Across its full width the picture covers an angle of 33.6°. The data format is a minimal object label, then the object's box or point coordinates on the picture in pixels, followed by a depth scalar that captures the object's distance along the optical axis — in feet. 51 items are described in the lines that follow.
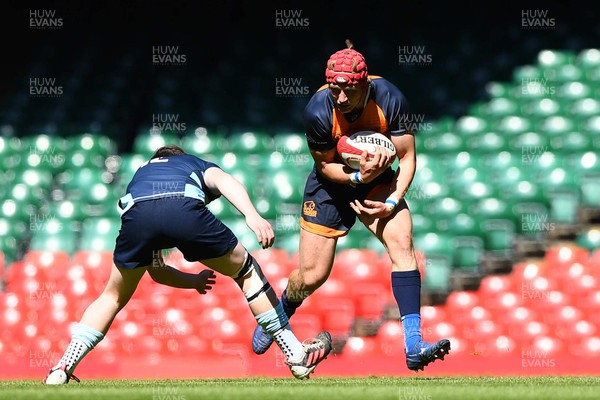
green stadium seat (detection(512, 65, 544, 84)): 47.32
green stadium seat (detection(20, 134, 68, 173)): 44.68
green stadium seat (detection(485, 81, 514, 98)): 46.69
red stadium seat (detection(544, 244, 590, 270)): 34.22
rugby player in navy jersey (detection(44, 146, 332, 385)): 18.94
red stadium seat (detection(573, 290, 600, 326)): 31.07
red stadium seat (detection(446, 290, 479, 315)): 32.65
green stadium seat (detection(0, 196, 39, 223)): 41.04
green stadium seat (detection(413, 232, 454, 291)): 34.04
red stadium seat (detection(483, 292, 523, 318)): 32.04
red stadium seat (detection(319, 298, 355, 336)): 31.98
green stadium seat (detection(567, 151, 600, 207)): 37.37
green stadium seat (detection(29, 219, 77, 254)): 38.78
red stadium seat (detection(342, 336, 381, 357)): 31.04
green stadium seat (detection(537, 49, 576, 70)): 47.57
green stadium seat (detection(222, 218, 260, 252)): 36.76
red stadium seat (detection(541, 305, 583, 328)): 30.86
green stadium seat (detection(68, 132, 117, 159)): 45.52
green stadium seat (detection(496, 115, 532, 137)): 43.19
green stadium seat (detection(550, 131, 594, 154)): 40.60
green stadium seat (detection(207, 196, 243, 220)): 38.70
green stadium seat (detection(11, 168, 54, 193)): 43.06
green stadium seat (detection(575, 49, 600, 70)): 47.09
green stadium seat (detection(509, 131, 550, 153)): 41.06
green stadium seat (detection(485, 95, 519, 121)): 45.24
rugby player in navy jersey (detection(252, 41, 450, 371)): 19.76
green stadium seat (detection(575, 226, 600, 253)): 35.37
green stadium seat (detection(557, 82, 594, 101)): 44.91
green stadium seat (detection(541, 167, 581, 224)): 37.24
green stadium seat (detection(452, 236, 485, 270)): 35.14
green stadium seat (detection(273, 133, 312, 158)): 43.37
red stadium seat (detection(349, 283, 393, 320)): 32.40
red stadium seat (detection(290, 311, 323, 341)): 30.89
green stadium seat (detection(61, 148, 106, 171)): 44.29
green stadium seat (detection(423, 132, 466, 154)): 42.80
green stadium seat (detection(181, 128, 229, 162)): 44.09
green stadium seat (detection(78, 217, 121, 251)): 37.73
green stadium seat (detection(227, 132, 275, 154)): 44.19
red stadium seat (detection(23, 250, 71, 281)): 36.22
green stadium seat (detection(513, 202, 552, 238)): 36.83
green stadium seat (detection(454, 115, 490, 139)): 44.04
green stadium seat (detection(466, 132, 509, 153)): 41.93
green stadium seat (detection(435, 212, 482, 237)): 36.01
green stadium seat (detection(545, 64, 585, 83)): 46.34
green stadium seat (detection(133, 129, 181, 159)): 44.54
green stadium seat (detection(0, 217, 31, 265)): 39.17
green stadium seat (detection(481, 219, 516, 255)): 36.04
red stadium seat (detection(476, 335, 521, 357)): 30.25
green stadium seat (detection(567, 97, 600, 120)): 43.19
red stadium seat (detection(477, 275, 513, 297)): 33.45
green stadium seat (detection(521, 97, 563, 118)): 44.01
